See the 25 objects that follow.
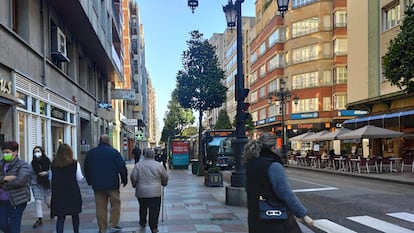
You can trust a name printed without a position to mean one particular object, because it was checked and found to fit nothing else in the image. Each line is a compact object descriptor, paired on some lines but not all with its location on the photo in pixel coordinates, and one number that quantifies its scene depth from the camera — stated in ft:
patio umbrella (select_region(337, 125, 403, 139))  82.68
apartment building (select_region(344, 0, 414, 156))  96.12
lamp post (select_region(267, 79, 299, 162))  123.90
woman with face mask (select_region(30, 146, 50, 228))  31.27
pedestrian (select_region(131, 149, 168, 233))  26.22
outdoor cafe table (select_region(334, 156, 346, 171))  90.26
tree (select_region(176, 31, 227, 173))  87.15
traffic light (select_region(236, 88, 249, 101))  40.11
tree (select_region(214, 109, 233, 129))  263.70
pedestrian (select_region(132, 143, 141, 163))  98.27
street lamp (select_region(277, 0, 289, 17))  40.88
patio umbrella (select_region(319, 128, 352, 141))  96.96
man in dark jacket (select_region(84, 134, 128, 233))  26.89
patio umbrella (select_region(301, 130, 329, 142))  109.09
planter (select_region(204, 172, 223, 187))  56.70
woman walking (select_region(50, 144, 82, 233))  23.81
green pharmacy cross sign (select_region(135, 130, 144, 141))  177.58
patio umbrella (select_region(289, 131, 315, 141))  122.59
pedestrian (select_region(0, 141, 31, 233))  20.15
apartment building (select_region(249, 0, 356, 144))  167.73
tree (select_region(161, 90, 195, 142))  241.55
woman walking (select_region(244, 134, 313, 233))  13.64
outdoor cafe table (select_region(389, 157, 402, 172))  81.85
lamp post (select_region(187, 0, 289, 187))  39.34
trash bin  84.82
